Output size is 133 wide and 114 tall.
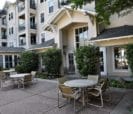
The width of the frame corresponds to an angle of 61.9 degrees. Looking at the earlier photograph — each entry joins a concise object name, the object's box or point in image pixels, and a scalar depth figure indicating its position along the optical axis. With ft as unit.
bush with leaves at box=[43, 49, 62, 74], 36.14
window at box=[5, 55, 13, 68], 56.87
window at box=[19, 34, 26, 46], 73.35
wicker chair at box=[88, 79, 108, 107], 16.35
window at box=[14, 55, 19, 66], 59.83
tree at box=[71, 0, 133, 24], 16.53
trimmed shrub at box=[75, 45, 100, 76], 28.62
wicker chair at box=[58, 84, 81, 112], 16.00
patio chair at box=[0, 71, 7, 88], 30.56
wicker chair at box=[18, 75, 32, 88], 26.85
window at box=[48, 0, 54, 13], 57.97
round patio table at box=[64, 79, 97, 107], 16.27
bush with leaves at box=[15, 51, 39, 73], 44.66
